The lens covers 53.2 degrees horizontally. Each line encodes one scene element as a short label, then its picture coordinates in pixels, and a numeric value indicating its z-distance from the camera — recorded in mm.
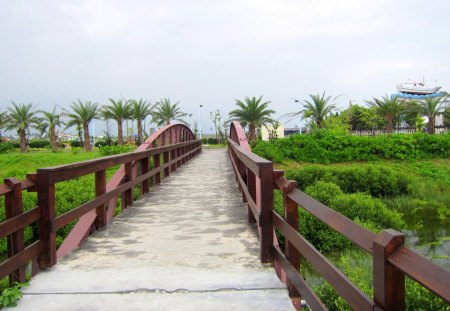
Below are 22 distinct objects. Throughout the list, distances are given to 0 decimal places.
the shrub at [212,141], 51831
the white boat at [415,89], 77825
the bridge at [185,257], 1960
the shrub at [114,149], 22994
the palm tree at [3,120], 37716
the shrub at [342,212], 8281
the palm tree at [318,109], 30328
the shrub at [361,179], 15562
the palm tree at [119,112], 41656
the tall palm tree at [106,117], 40862
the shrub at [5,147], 35438
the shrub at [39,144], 51281
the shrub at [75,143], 49625
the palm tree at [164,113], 45500
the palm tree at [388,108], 35656
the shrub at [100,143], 50697
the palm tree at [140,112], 43344
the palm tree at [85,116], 39938
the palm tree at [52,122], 39406
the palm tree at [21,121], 38531
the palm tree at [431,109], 35100
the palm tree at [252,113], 34531
